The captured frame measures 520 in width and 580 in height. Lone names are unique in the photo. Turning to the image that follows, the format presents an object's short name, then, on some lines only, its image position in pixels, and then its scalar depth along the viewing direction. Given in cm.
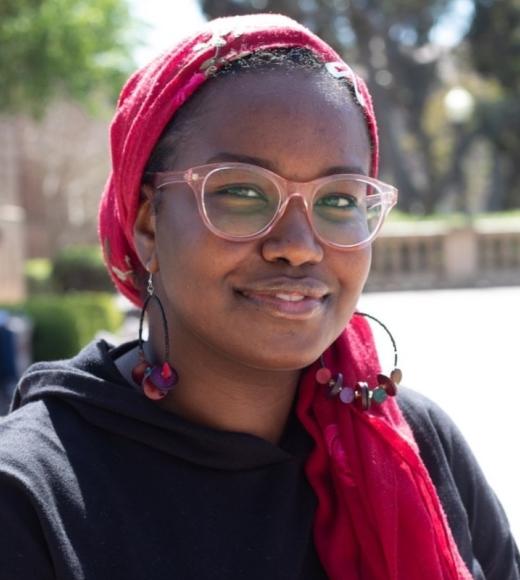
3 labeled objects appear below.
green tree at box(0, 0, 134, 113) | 1034
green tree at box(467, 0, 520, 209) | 3141
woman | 162
